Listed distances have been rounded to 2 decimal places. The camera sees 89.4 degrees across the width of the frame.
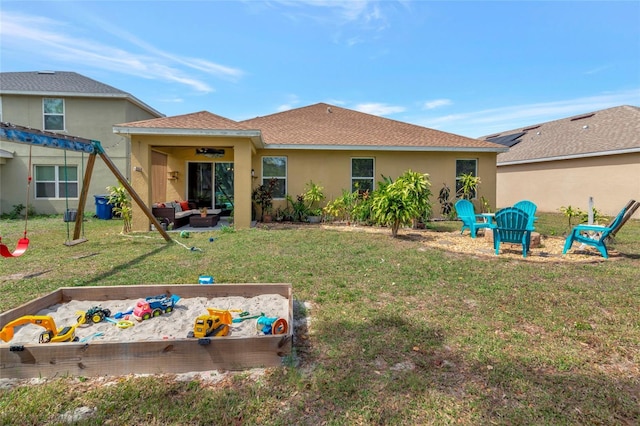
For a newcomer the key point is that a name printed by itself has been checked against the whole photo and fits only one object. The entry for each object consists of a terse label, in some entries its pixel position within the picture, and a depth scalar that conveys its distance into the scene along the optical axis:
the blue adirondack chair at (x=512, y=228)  6.59
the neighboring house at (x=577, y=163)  14.92
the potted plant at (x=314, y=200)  12.26
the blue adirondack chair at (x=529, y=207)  8.49
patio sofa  10.27
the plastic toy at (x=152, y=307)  3.35
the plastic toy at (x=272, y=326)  2.88
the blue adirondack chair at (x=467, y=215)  9.03
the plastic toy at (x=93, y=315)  3.23
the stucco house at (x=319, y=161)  12.55
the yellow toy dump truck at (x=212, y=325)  2.78
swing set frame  4.69
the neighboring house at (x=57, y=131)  14.77
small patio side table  9.26
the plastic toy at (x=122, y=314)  3.40
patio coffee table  10.79
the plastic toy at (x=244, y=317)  3.33
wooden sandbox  2.46
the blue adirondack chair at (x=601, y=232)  6.57
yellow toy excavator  2.70
